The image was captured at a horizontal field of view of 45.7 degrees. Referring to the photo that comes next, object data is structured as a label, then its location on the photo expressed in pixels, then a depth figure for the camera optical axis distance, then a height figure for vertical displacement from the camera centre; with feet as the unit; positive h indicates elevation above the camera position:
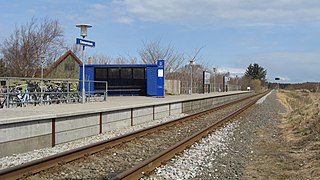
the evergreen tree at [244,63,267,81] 512.88 +21.96
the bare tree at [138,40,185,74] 194.18 +14.25
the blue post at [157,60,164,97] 105.19 +2.22
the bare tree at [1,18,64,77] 129.18 +12.77
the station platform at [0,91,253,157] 30.93 -3.87
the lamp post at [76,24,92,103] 70.08 +10.72
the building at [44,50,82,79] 137.18 +7.97
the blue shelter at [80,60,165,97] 107.86 +2.59
